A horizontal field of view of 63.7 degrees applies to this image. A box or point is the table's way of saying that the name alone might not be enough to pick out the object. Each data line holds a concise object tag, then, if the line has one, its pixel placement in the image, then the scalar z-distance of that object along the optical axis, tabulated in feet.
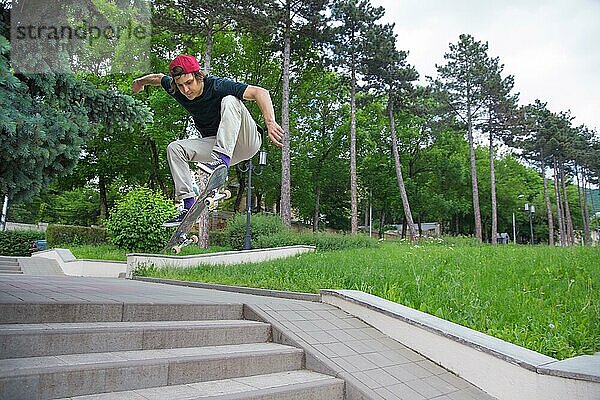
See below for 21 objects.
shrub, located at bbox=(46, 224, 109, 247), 72.36
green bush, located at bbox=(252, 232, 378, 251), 62.59
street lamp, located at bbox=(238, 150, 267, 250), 39.68
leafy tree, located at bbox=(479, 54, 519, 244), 105.50
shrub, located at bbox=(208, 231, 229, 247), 69.55
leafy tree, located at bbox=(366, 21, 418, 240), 88.12
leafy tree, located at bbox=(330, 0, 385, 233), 83.30
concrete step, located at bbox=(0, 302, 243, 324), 13.21
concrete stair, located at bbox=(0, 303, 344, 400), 10.79
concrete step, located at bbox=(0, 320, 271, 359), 11.75
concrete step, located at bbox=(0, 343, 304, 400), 10.22
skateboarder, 13.08
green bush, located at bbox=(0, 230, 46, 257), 74.84
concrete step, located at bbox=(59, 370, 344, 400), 11.11
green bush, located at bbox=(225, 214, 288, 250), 66.28
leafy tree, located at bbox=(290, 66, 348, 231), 105.70
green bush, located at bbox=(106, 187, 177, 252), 53.67
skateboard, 12.65
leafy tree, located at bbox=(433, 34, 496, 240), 106.83
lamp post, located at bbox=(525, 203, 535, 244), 133.51
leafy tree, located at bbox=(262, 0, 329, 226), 72.18
